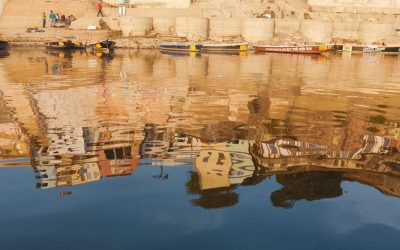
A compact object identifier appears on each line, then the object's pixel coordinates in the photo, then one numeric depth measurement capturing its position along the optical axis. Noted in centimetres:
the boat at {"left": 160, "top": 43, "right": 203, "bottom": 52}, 3888
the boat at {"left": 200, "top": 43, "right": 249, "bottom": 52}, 3981
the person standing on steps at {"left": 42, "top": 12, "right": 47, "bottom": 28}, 4388
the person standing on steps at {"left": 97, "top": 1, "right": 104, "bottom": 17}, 4561
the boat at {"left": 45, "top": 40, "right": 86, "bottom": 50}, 3797
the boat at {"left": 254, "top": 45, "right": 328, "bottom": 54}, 3866
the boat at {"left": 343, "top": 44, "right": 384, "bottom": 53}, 4262
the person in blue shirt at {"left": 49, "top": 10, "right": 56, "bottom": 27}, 4403
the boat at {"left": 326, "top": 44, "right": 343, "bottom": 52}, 4394
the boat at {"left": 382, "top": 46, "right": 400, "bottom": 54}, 4272
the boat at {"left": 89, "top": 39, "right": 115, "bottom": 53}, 3703
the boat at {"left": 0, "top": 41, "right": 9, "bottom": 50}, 3675
